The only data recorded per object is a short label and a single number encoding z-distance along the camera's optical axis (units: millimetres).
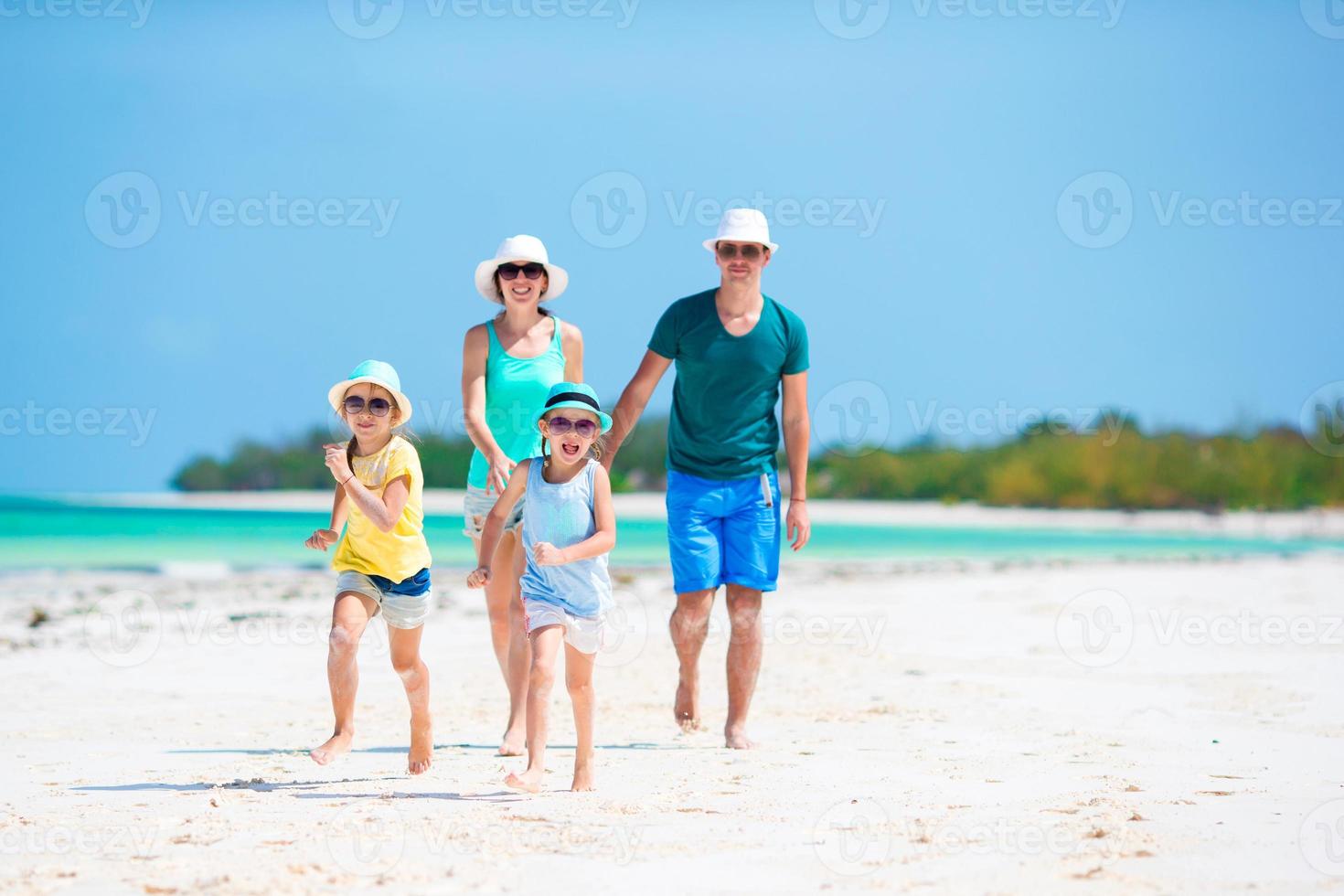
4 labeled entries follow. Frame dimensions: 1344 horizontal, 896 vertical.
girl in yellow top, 8656
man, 10461
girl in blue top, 8258
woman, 9852
